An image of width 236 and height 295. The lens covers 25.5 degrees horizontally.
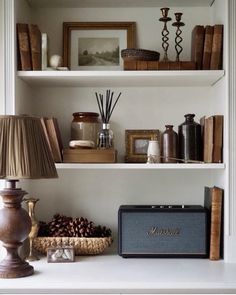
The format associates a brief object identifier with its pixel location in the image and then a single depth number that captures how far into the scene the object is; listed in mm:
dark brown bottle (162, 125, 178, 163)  2307
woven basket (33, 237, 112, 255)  2248
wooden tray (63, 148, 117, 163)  2219
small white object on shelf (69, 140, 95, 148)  2234
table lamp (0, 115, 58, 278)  1813
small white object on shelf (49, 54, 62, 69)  2289
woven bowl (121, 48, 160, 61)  2221
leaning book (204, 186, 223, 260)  2186
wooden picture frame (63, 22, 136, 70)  2453
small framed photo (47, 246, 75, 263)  2168
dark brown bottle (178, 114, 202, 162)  2281
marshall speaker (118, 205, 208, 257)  2246
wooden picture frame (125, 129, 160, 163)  2424
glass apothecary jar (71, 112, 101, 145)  2371
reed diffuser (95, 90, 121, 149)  2307
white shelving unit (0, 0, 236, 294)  2439
